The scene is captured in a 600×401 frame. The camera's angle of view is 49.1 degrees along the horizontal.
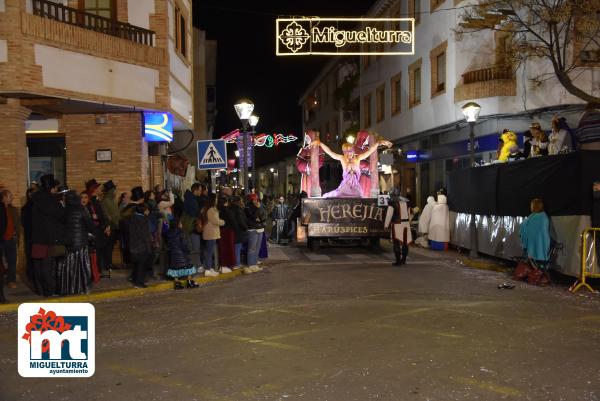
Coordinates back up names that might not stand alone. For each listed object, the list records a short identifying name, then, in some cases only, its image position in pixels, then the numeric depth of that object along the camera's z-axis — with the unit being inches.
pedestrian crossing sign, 628.1
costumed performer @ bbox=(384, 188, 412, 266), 572.1
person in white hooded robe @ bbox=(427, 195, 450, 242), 730.8
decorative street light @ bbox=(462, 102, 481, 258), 624.7
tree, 731.4
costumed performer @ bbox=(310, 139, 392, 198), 743.1
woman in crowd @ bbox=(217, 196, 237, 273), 528.1
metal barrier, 421.1
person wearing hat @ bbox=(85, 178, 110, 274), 465.1
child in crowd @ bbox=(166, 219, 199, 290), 461.7
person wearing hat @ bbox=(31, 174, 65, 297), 398.0
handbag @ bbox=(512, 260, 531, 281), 469.7
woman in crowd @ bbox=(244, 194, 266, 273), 557.3
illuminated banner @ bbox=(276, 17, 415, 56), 664.4
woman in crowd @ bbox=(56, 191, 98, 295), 406.6
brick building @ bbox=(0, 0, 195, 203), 490.6
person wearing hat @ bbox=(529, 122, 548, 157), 574.6
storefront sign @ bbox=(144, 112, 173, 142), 622.2
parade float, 678.5
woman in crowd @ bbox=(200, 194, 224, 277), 501.0
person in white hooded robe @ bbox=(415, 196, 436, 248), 762.7
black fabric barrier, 444.5
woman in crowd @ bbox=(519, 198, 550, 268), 458.6
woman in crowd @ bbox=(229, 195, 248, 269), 531.5
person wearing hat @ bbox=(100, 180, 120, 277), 507.8
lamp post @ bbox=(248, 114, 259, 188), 930.1
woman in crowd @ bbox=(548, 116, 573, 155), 532.4
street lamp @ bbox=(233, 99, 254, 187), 677.3
